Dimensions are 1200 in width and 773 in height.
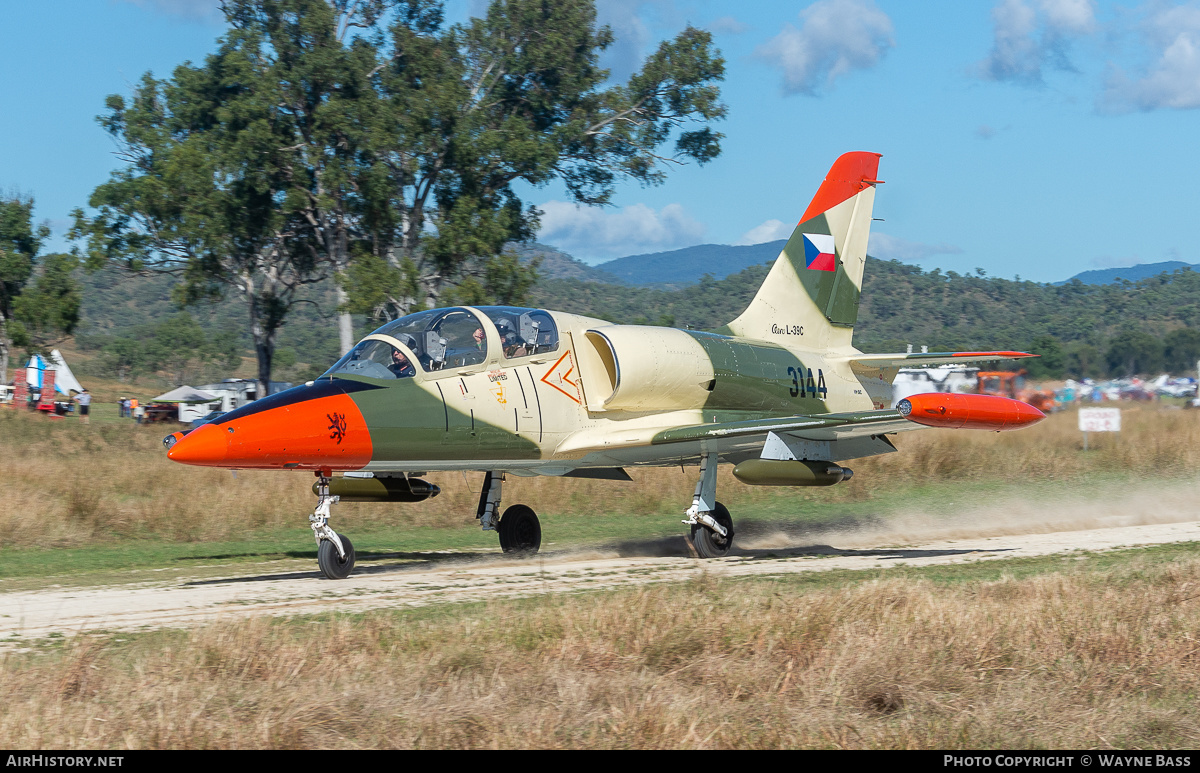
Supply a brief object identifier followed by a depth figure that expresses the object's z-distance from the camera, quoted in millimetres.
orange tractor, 55094
